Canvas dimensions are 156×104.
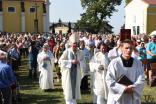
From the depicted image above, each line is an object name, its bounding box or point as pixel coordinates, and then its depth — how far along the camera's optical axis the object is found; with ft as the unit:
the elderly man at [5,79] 32.53
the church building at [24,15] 250.98
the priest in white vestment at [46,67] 52.70
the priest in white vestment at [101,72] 39.32
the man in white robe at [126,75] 26.37
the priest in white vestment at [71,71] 41.96
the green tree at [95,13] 250.06
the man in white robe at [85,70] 46.41
